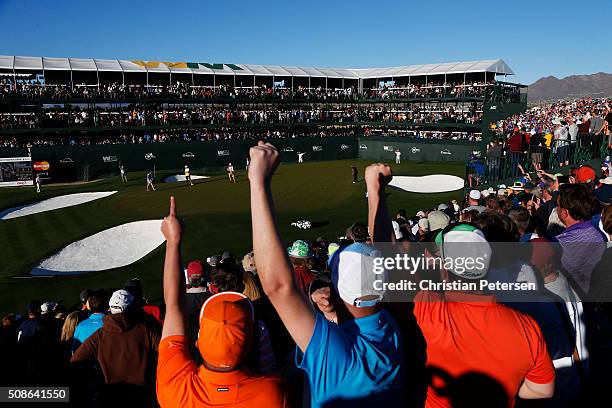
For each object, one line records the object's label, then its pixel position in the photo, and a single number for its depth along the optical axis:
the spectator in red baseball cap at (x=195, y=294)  3.91
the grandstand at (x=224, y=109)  44.88
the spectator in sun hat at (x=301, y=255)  7.07
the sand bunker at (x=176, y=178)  41.12
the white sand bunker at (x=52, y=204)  29.11
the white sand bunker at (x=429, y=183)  31.23
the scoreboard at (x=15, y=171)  37.84
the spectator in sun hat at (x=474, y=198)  11.36
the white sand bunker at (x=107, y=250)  19.84
